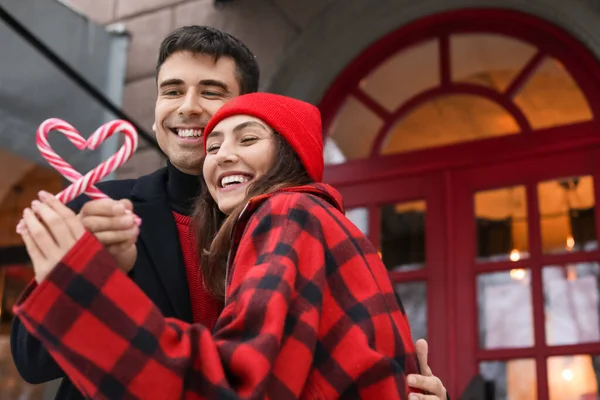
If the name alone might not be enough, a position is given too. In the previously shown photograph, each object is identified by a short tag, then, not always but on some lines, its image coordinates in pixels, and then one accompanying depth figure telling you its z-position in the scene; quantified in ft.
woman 4.38
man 6.07
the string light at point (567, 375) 13.97
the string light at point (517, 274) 14.94
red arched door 14.43
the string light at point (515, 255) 15.05
